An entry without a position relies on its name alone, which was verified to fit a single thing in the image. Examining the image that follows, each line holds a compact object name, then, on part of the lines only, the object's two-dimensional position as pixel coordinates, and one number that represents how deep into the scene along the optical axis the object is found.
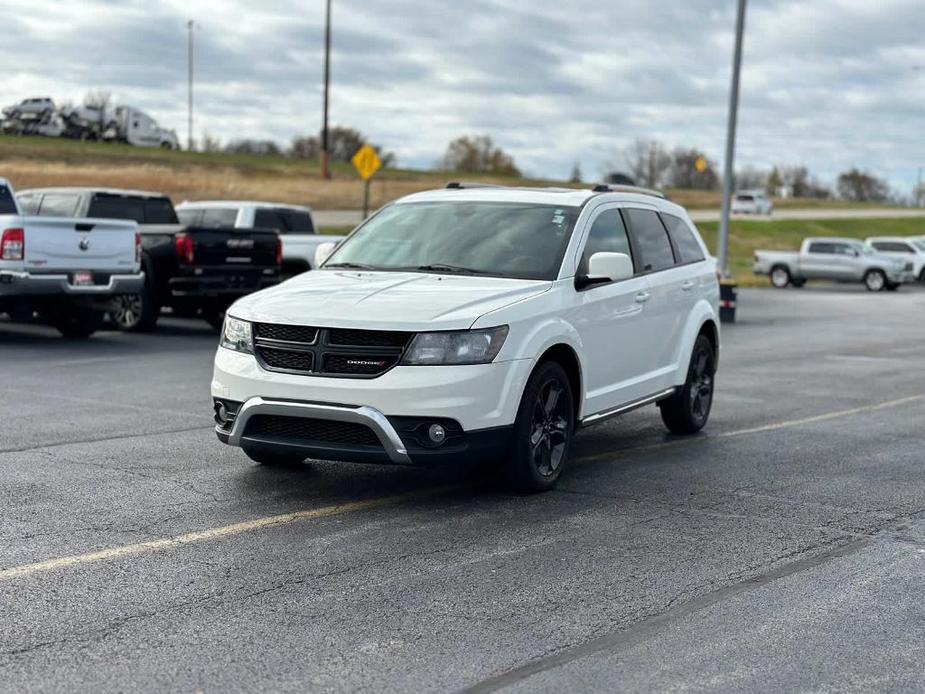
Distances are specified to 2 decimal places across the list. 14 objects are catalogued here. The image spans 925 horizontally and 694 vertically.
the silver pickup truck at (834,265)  43.50
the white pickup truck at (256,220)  21.61
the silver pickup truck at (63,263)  15.62
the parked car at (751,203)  82.56
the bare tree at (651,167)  123.62
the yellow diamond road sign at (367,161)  33.69
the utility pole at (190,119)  105.62
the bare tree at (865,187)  144.62
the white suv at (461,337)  7.04
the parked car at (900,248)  46.59
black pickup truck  18.39
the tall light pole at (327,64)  55.62
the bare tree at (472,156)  123.56
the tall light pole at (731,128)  28.91
